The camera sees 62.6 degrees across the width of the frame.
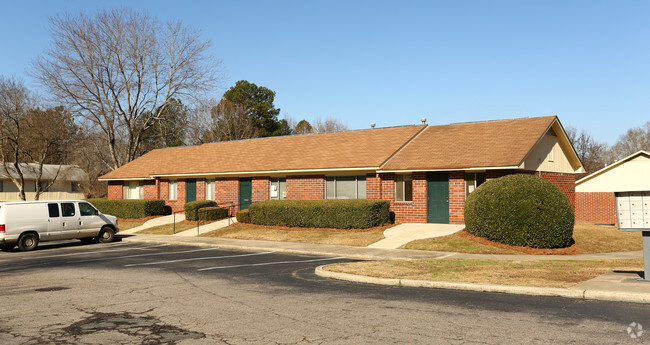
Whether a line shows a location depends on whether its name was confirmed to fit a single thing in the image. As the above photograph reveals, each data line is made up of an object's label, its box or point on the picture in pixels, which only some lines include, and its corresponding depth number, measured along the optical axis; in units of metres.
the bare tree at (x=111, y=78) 44.06
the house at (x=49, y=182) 56.55
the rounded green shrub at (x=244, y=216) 28.45
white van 20.69
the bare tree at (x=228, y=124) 68.62
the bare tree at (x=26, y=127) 41.97
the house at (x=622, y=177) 33.59
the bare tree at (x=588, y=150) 65.25
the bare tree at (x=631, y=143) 85.94
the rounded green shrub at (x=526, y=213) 17.98
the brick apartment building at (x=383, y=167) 24.47
